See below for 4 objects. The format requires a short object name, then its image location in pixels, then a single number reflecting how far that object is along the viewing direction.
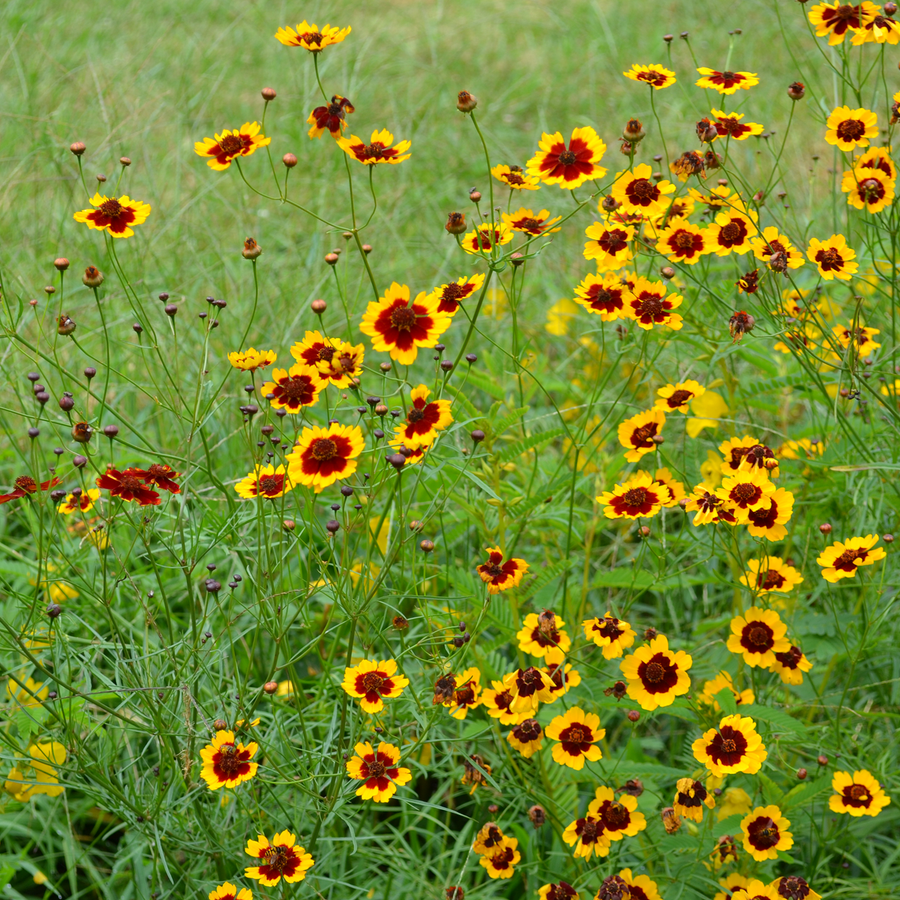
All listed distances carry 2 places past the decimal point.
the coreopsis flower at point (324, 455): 1.22
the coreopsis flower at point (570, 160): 1.28
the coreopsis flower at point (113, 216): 1.27
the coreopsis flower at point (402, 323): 1.25
